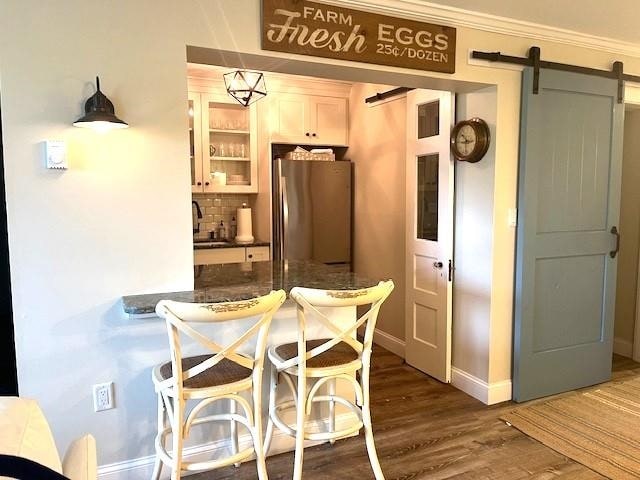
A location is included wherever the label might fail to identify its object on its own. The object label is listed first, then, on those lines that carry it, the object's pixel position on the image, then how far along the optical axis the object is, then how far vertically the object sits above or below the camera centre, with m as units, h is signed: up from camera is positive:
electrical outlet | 2.15 -0.89
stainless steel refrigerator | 4.34 -0.08
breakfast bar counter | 2.13 -0.44
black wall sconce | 1.91 +0.35
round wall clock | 3.01 +0.39
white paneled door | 3.31 -0.23
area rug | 2.45 -1.35
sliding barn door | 3.03 -0.20
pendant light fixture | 3.21 +0.80
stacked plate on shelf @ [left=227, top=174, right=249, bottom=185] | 4.68 +0.21
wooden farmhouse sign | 2.30 +0.86
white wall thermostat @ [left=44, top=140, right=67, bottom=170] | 1.98 +0.20
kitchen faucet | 4.62 -0.15
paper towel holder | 4.58 -0.24
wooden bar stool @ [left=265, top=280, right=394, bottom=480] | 1.96 -0.74
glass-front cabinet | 4.38 +0.54
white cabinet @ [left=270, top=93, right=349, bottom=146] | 4.56 +0.80
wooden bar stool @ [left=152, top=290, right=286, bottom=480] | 1.76 -0.74
